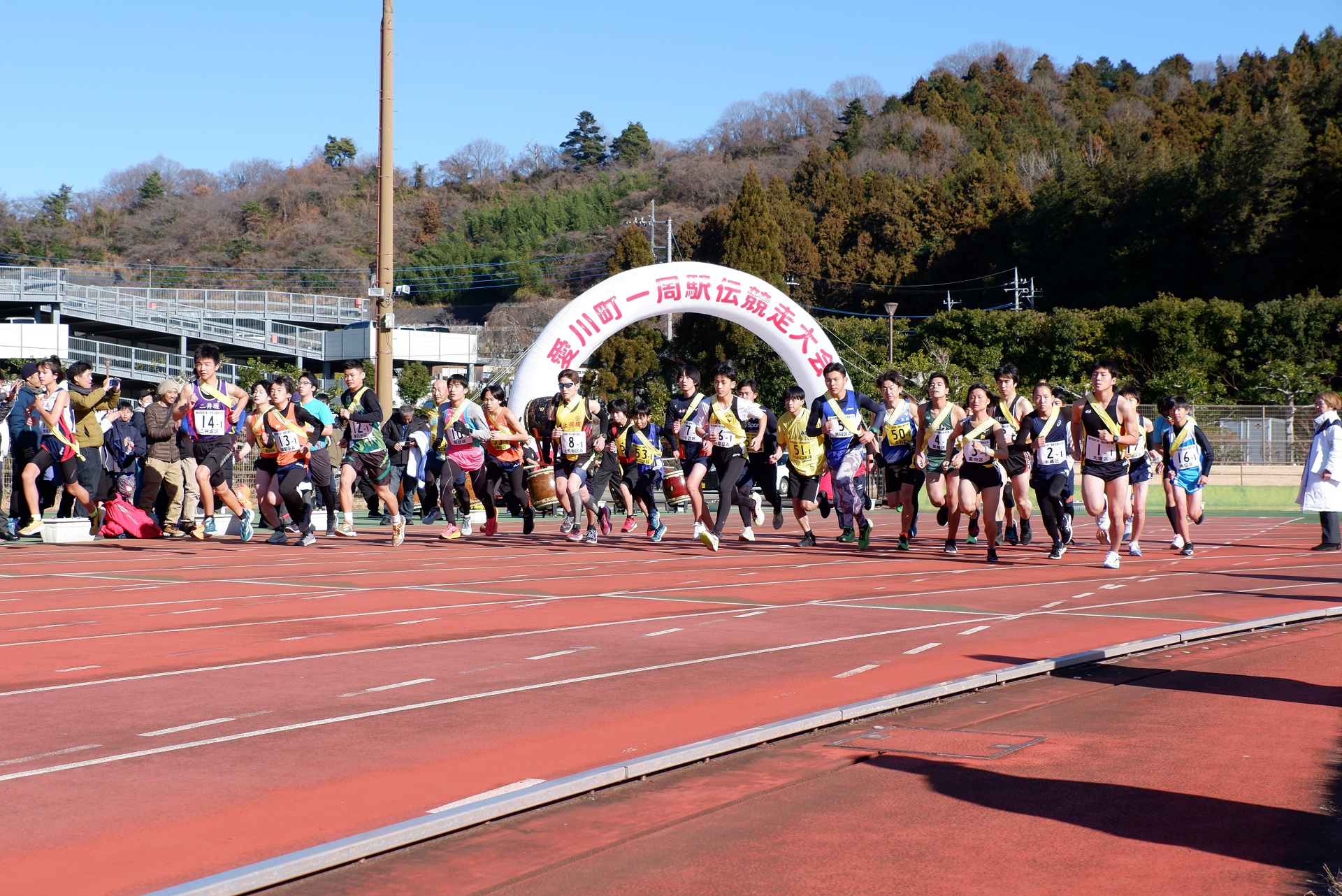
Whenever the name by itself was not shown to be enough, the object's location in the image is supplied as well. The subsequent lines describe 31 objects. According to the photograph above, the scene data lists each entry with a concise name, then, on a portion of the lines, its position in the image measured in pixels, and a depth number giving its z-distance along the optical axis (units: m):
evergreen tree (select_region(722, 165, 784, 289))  63.53
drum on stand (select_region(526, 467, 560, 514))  16.84
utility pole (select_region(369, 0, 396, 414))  22.39
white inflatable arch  22.73
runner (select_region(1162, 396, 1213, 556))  15.52
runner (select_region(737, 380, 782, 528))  15.39
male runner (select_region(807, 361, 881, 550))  14.63
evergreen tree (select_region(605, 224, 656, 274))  63.94
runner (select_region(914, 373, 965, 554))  13.97
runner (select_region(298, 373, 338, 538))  14.62
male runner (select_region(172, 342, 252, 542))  14.73
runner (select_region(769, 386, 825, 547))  14.98
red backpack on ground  15.86
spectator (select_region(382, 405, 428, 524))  17.42
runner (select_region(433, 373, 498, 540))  16.36
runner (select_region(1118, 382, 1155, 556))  14.52
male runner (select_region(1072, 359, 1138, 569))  13.20
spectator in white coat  15.69
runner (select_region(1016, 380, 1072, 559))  13.96
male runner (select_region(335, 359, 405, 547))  15.28
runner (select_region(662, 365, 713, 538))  14.89
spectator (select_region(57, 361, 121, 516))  15.07
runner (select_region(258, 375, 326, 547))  14.27
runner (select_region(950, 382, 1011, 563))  13.26
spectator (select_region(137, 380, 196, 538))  15.67
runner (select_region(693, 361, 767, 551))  14.79
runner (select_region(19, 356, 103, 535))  14.30
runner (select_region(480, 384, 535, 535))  16.38
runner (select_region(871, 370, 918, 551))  14.60
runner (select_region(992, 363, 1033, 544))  13.92
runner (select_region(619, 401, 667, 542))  16.55
